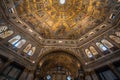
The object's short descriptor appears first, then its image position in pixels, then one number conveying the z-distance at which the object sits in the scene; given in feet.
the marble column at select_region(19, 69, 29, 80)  34.41
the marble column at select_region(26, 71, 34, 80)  35.04
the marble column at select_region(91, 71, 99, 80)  33.41
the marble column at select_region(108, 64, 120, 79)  28.66
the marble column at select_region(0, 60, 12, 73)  30.40
